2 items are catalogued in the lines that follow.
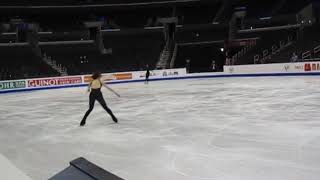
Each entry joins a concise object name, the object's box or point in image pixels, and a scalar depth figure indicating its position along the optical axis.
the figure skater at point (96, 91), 9.73
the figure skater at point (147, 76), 25.59
